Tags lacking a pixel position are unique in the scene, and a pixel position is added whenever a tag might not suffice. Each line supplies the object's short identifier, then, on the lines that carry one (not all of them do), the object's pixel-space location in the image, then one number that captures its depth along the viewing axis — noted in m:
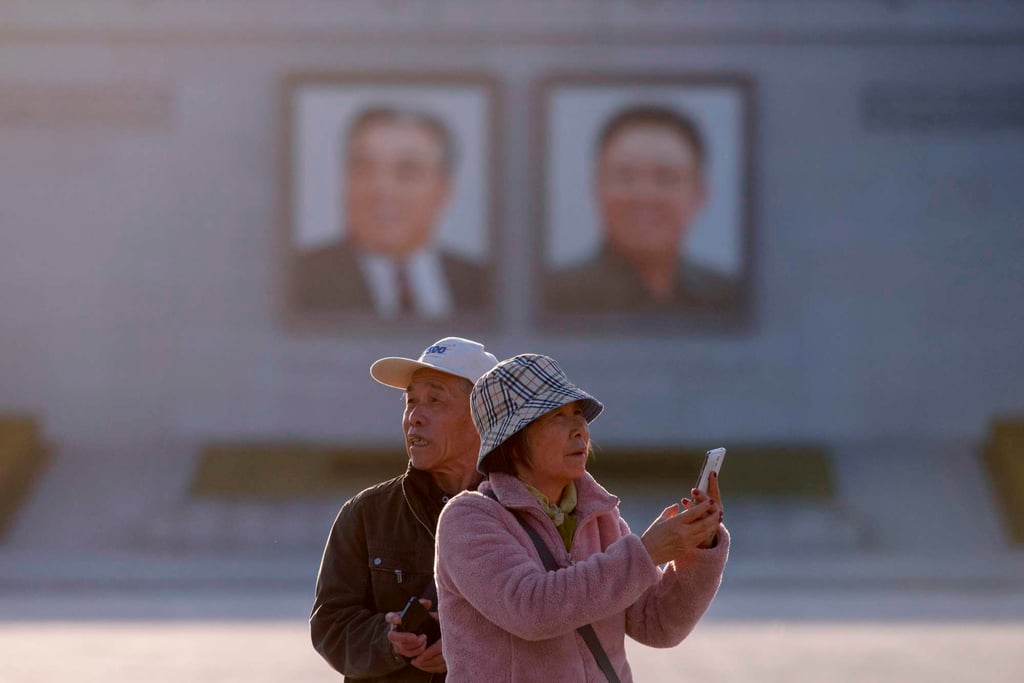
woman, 7.53
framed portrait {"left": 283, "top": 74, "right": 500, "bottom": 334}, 47.97
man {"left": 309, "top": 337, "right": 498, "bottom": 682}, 9.37
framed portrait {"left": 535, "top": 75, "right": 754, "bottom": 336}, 48.00
